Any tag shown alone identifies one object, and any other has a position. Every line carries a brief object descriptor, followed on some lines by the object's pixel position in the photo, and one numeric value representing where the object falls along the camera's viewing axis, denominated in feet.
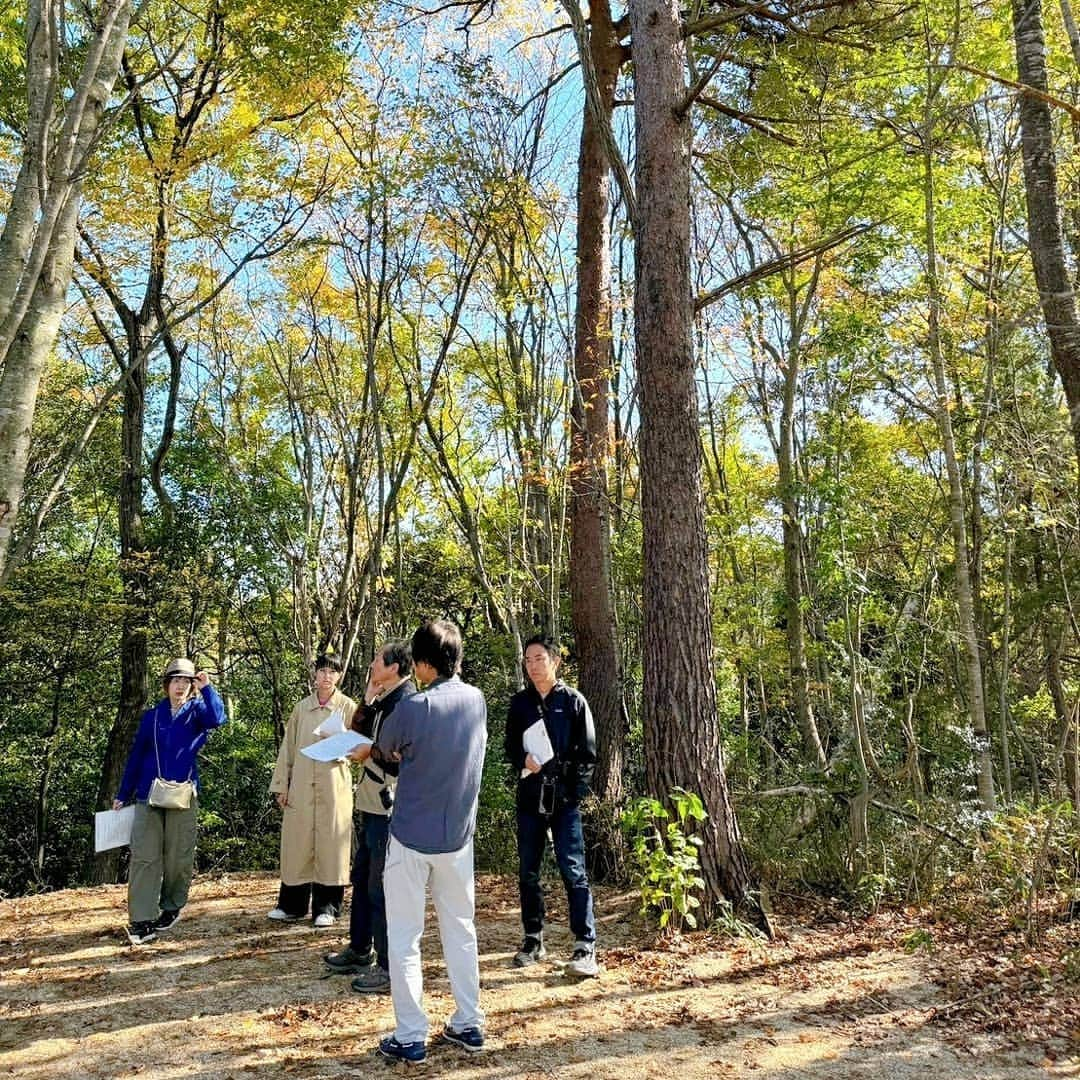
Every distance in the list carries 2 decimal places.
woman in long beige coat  16.80
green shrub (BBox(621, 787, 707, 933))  15.42
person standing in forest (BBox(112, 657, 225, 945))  15.94
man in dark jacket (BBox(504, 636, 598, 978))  14.01
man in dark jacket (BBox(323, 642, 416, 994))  13.00
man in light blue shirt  10.34
